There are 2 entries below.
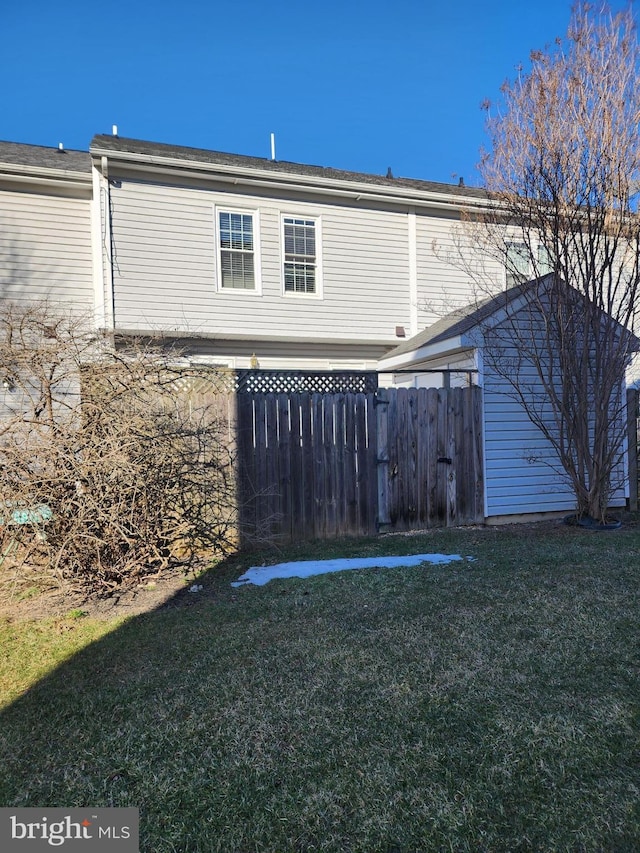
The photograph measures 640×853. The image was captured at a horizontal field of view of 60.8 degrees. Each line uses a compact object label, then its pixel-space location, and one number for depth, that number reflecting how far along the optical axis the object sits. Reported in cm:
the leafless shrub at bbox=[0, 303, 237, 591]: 430
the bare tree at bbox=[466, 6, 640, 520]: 642
